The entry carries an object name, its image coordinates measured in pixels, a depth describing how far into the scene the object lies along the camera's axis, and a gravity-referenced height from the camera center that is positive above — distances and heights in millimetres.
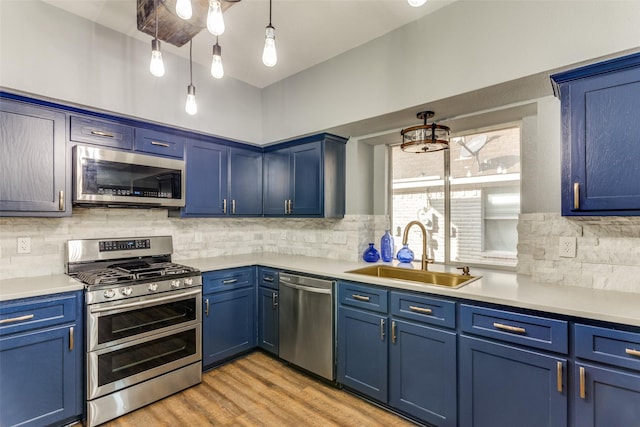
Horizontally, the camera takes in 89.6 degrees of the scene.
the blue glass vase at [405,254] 2983 -377
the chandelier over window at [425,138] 2291 +549
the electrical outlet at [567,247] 2006 -211
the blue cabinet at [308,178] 3100 +368
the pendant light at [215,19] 1247 +770
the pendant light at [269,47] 1459 +765
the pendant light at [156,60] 1674 +806
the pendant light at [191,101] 1985 +703
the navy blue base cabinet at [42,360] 1839 -875
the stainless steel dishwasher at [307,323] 2561 -917
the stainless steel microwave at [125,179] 2338 +291
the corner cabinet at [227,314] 2773 -904
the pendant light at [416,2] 1267 +840
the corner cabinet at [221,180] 3043 +349
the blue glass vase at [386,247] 3092 -320
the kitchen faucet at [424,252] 2658 -315
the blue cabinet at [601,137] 1601 +400
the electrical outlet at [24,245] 2299 -214
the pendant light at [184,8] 1213 +782
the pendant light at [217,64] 1676 +786
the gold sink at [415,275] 2400 -493
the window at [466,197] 2684 +151
